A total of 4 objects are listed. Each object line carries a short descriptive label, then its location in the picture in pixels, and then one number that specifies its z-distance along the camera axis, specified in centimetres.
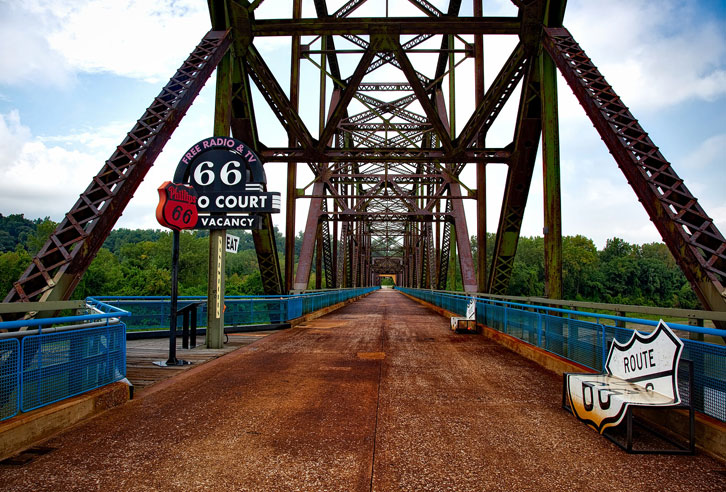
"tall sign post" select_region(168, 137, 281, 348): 930
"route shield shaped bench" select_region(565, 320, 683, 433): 375
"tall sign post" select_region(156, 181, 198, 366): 747
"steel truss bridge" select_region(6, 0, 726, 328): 607
